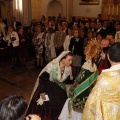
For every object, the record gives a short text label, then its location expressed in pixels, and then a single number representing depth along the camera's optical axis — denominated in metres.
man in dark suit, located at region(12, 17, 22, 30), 7.54
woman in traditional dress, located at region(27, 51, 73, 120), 2.39
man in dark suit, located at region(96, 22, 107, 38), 5.42
